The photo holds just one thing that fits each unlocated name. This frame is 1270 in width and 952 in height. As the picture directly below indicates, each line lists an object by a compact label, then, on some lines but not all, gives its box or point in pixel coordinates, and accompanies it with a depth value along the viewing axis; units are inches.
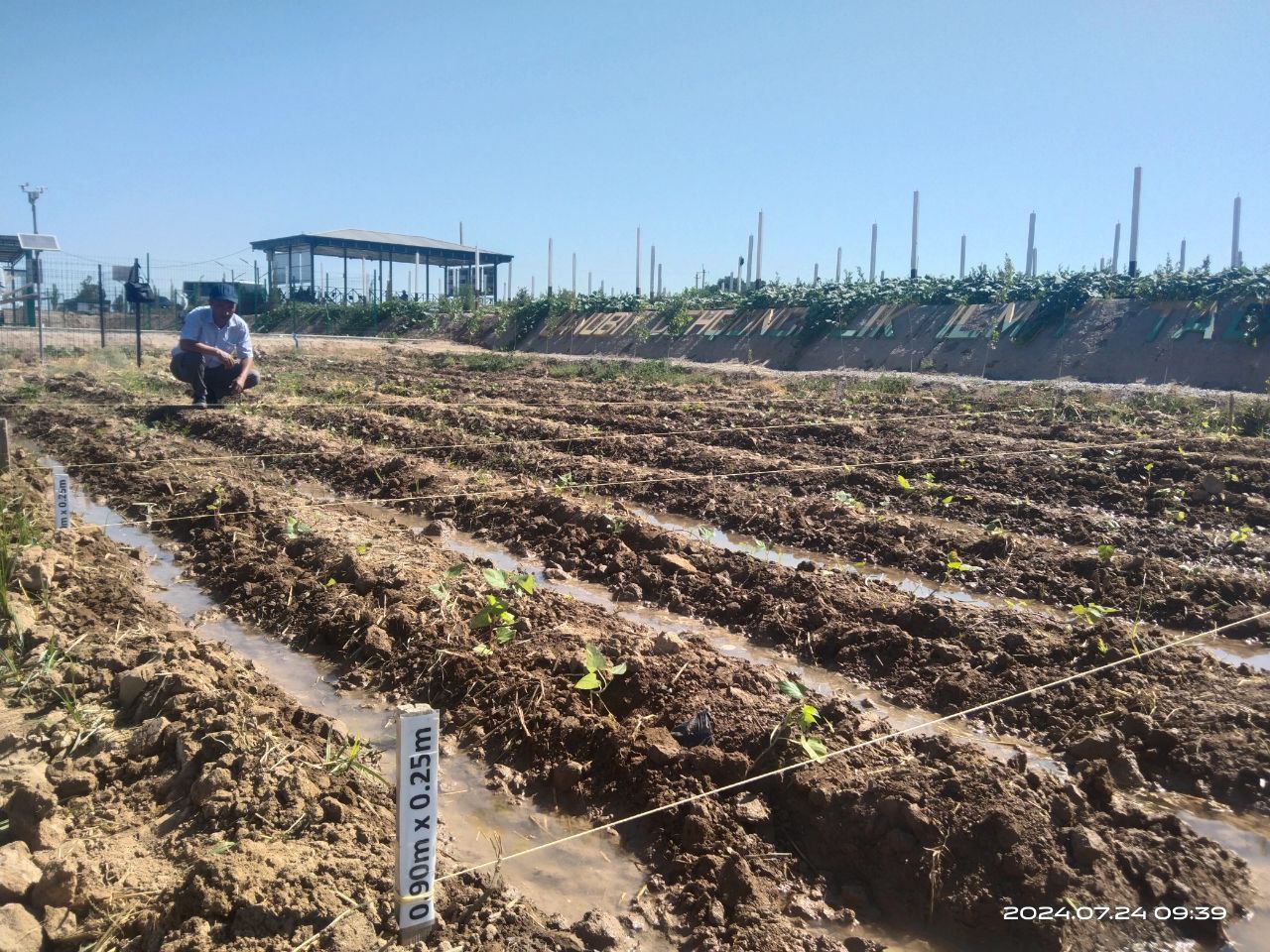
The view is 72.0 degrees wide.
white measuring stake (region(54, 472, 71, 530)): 208.8
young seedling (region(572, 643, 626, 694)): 140.7
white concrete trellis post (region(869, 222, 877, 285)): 1235.6
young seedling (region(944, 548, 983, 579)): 216.4
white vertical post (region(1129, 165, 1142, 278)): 928.3
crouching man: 439.5
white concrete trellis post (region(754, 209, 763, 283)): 1321.4
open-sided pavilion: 1594.5
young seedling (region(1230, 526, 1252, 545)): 252.1
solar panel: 688.4
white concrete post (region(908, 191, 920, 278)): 1101.0
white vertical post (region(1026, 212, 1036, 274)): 1100.5
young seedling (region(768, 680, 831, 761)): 125.0
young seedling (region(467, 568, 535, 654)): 166.2
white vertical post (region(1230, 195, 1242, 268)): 957.8
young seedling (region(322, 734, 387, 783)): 117.8
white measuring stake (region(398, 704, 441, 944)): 78.7
